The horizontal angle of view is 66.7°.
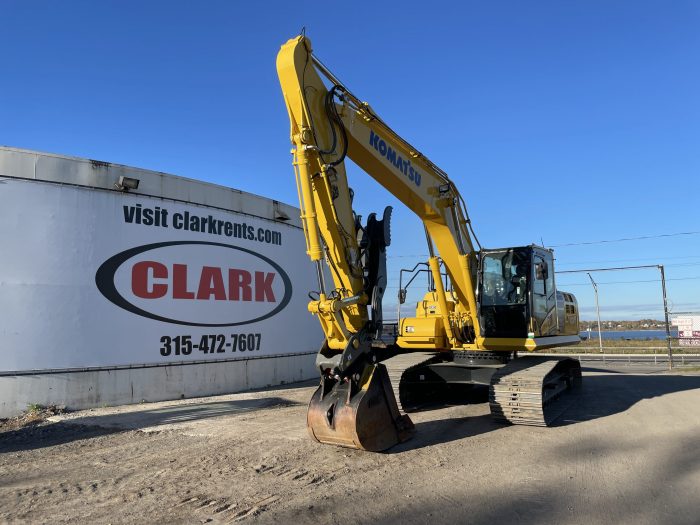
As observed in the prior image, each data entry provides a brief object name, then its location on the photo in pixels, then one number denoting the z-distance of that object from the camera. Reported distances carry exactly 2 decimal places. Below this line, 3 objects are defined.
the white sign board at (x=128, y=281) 10.80
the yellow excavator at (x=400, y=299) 6.75
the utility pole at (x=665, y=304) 16.92
